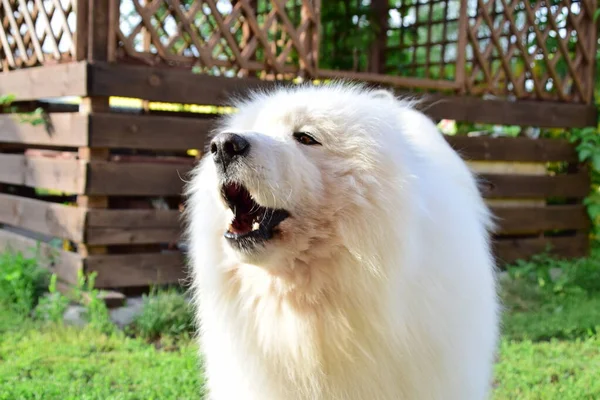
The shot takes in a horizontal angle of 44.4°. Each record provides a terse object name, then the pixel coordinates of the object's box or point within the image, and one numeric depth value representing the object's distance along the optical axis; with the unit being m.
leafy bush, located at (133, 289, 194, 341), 4.73
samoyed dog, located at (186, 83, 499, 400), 2.16
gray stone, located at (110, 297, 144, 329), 4.86
